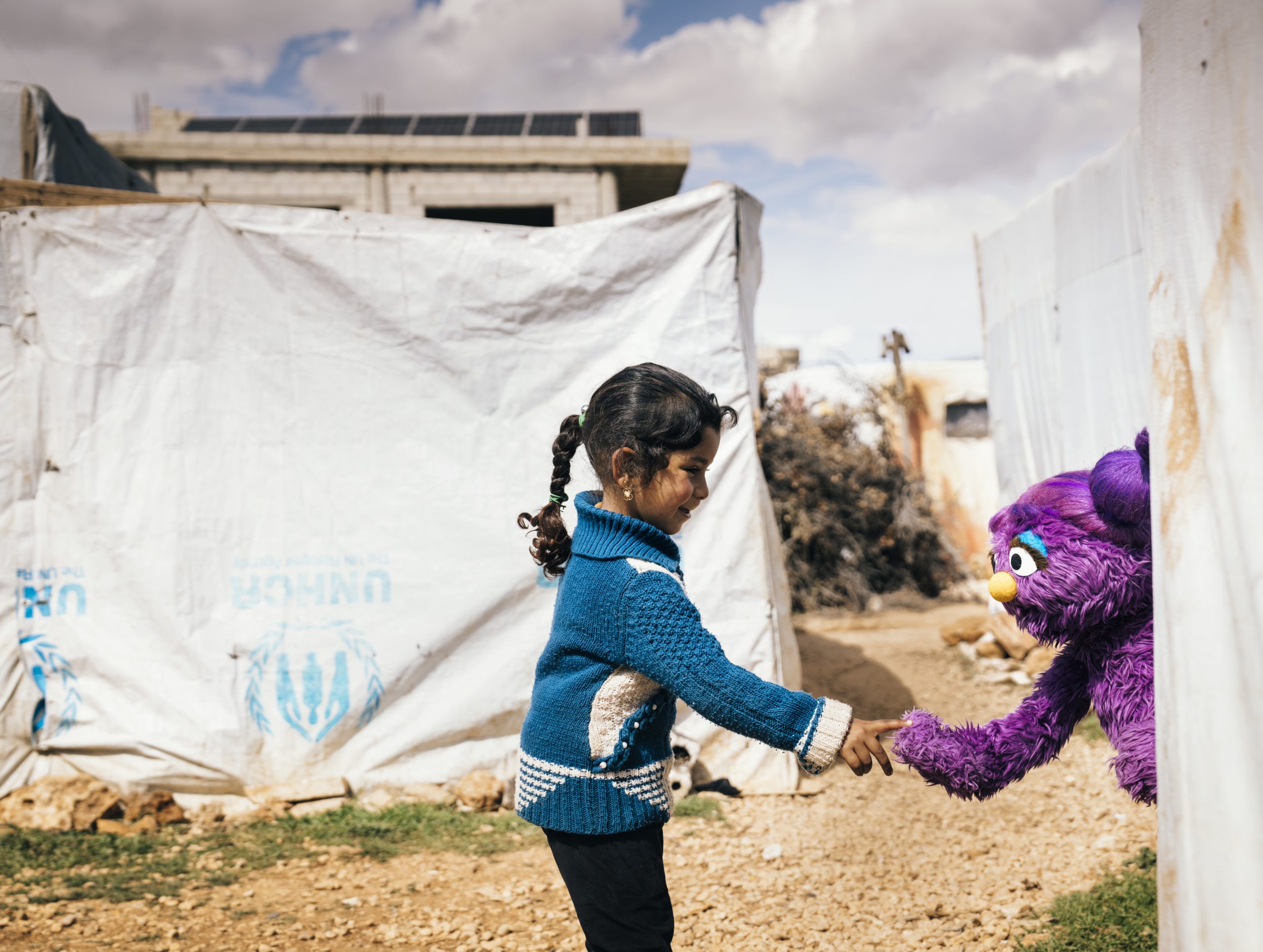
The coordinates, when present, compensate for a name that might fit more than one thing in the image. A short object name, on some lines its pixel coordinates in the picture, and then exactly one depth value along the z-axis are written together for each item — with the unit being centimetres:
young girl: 163
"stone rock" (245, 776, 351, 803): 384
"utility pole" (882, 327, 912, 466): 1069
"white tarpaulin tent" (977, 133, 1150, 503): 428
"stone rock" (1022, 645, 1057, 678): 562
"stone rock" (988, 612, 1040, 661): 592
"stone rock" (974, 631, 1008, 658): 620
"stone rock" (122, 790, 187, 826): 378
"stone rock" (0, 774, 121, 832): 367
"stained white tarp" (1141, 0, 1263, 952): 122
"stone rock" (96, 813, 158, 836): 371
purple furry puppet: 188
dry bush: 934
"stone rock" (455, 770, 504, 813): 387
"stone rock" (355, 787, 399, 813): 385
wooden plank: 398
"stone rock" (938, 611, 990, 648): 669
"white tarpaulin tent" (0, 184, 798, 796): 390
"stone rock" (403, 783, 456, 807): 390
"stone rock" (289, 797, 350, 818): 380
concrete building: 929
